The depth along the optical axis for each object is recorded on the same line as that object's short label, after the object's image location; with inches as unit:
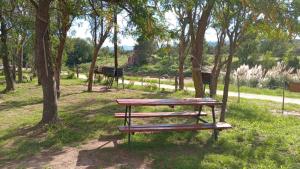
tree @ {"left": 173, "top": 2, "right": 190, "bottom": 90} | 421.1
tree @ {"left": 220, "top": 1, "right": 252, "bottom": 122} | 203.2
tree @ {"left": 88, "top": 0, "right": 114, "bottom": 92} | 407.5
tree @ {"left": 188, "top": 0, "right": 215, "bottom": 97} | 238.7
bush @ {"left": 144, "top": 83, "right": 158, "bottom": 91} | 452.3
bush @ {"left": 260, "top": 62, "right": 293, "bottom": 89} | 564.9
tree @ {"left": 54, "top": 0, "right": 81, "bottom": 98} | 293.5
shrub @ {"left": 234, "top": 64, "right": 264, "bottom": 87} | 581.7
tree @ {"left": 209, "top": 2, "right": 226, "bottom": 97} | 339.8
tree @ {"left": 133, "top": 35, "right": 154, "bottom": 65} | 1160.2
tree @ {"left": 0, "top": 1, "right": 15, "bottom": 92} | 415.8
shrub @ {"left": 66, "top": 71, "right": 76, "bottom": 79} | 691.5
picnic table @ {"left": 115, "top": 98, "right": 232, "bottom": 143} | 168.1
